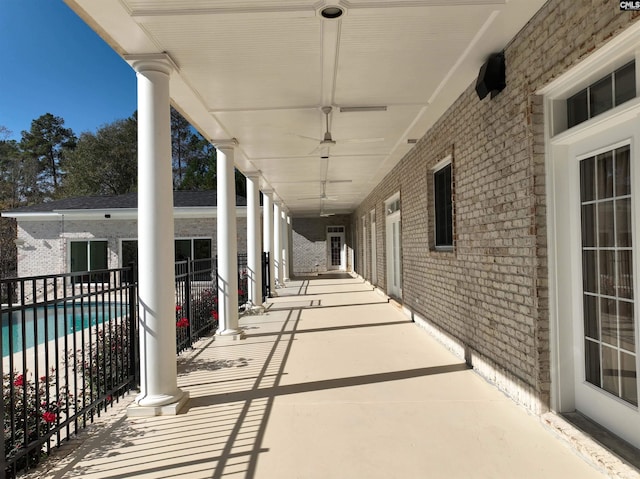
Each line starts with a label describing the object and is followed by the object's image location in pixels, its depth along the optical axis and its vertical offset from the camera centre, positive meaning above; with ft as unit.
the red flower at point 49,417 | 9.82 -3.57
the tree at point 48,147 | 125.70 +29.18
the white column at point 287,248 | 61.53 -0.15
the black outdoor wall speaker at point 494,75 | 13.01 +4.81
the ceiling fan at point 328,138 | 18.01 +5.35
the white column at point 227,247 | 22.27 +0.05
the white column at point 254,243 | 30.55 +0.31
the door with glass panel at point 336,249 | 80.07 -0.55
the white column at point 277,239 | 48.03 +0.85
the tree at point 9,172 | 114.73 +20.72
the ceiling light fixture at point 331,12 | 10.63 +5.50
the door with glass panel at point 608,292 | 8.80 -1.05
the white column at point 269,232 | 41.47 +1.38
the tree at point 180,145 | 126.31 +29.02
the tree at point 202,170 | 116.57 +20.74
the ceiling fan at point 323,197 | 46.09 +5.33
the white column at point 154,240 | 12.69 +0.26
